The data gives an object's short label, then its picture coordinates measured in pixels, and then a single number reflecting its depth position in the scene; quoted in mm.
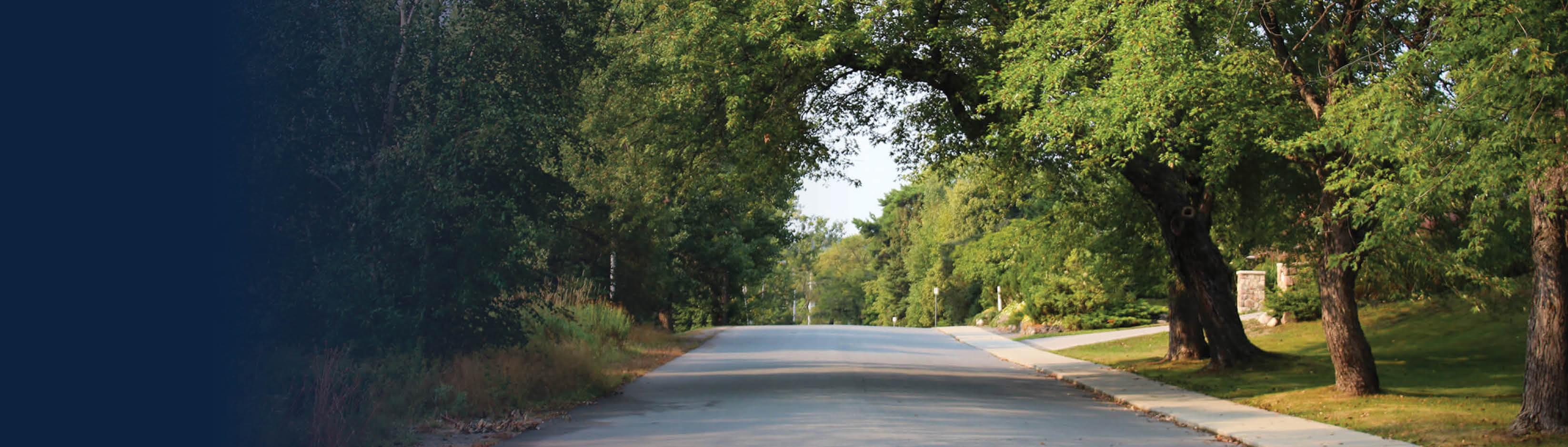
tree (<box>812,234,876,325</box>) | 133250
